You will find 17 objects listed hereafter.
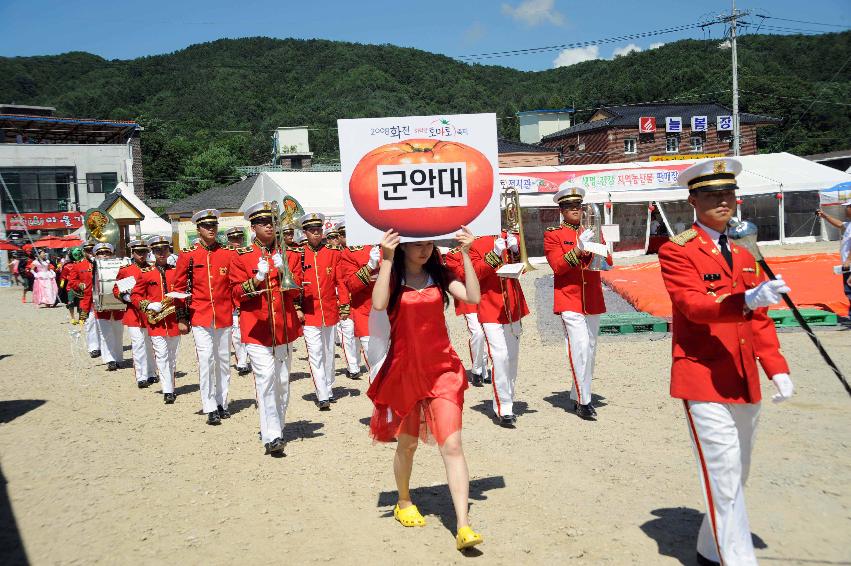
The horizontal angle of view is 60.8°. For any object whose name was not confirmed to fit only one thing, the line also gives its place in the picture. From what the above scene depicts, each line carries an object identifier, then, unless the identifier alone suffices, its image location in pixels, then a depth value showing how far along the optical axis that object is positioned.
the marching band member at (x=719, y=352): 3.86
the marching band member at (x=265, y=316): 7.15
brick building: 50.00
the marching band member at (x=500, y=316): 7.61
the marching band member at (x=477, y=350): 10.02
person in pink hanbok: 31.16
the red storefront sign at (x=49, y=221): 48.44
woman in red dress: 4.80
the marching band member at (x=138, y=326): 11.33
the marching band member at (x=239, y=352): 12.30
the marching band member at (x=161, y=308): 10.19
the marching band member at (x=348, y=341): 11.30
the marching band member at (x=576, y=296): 7.64
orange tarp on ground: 13.20
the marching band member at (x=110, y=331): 13.64
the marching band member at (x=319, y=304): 9.18
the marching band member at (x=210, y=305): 8.80
